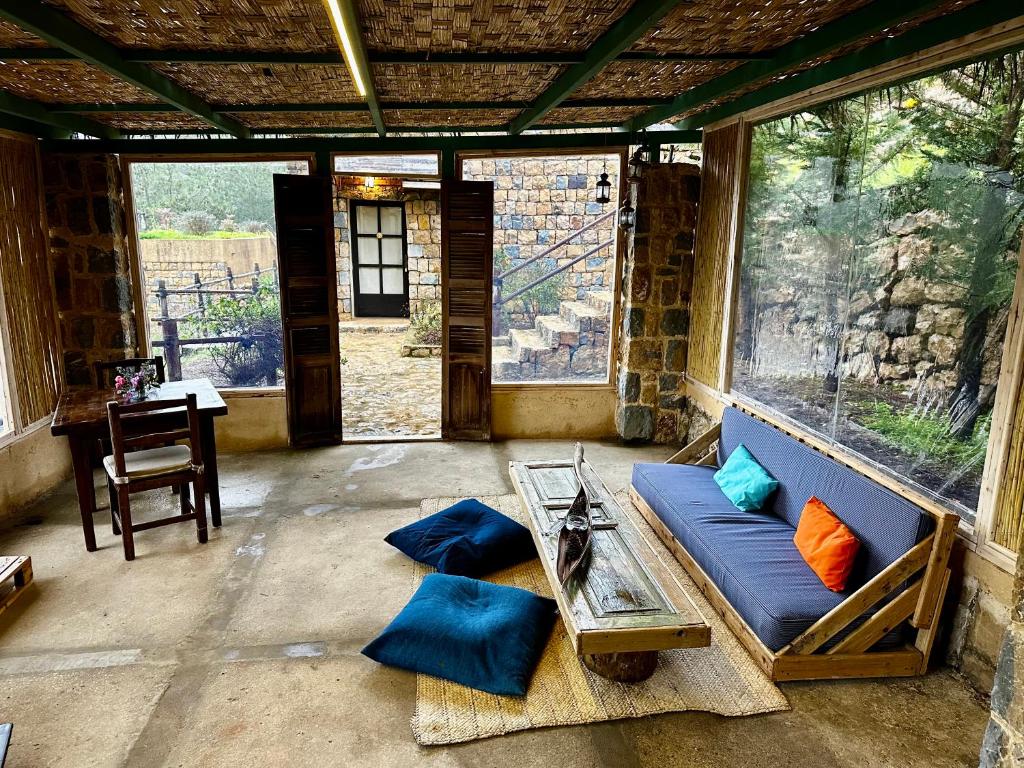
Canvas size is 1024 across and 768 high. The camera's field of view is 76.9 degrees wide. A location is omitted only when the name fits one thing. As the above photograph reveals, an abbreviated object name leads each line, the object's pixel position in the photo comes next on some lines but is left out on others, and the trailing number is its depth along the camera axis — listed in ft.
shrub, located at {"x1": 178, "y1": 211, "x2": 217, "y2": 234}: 18.34
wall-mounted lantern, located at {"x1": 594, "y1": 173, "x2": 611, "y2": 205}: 17.75
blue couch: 9.18
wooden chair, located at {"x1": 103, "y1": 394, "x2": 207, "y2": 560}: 12.26
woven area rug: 8.37
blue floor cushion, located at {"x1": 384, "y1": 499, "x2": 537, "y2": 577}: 11.89
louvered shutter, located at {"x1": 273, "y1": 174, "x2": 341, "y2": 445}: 18.06
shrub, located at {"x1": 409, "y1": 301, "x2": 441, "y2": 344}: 34.35
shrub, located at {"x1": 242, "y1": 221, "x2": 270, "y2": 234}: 18.65
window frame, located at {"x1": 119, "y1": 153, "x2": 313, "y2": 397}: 17.88
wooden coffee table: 8.25
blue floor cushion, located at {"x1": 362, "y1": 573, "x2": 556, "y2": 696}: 9.07
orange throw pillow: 9.56
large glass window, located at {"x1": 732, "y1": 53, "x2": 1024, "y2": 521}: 9.06
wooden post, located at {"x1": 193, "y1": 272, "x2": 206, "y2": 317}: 18.57
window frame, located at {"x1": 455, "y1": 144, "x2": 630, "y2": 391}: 18.93
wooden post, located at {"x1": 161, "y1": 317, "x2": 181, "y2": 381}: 18.80
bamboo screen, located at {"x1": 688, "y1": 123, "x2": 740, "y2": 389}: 16.43
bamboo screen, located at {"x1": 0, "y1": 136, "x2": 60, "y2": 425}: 15.31
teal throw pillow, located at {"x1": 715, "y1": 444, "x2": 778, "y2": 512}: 12.26
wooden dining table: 12.20
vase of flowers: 13.80
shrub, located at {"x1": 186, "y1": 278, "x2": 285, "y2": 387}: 18.90
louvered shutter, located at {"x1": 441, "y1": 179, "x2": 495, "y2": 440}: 18.62
